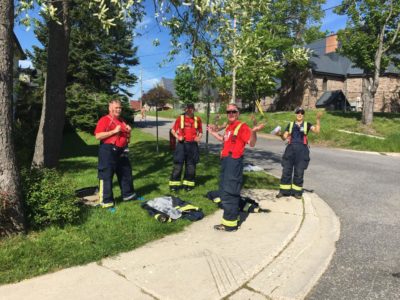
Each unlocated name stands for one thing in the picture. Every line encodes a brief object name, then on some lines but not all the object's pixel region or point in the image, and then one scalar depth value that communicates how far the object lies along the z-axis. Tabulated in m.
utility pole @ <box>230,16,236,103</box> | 6.45
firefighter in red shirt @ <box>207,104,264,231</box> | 5.58
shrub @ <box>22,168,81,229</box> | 4.97
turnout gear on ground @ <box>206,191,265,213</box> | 6.56
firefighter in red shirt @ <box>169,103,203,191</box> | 7.93
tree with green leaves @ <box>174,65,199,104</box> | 63.16
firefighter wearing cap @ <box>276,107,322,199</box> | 7.77
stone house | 44.19
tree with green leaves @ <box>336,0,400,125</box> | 22.80
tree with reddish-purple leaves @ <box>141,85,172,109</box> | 72.21
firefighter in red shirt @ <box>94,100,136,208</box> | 6.21
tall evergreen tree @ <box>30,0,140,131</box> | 23.00
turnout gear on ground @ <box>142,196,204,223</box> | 5.85
